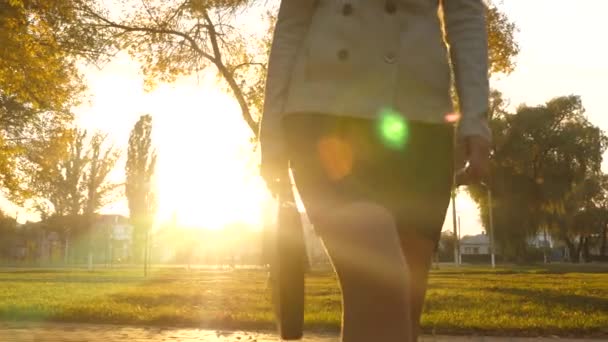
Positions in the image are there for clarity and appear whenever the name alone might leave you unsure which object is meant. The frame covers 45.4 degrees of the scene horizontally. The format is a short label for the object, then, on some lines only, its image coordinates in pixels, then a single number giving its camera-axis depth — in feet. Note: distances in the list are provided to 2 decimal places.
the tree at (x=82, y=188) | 187.62
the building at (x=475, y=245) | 489.67
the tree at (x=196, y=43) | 62.49
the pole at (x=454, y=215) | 145.42
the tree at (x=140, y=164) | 185.54
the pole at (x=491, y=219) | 160.04
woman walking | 6.31
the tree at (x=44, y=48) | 55.26
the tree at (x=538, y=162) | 158.81
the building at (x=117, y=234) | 218.38
